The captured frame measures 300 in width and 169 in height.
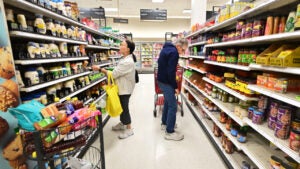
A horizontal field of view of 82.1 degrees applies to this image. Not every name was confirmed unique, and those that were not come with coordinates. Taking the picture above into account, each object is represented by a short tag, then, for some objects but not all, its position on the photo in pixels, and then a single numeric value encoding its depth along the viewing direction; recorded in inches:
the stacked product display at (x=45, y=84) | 46.0
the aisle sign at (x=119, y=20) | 385.7
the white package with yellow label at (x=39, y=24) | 70.4
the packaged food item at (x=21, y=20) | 61.1
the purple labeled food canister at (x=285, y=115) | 57.4
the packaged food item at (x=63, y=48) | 91.0
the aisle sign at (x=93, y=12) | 318.4
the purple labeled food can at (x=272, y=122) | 63.9
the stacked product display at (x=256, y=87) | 55.3
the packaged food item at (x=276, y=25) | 60.6
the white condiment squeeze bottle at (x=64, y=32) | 89.7
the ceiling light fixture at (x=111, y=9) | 405.4
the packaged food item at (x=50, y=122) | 44.4
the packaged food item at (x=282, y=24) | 58.3
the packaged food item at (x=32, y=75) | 65.2
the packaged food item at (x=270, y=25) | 62.3
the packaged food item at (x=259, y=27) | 67.4
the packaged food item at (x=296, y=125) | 53.4
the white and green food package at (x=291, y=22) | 52.0
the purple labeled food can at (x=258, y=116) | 69.1
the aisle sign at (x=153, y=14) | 352.2
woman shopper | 112.3
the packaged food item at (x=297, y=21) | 47.9
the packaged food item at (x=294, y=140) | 50.5
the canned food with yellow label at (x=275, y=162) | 59.1
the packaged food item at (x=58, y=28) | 84.3
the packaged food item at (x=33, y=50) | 65.6
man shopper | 109.0
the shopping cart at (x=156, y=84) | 157.9
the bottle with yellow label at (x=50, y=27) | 78.7
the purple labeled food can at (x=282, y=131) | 57.4
